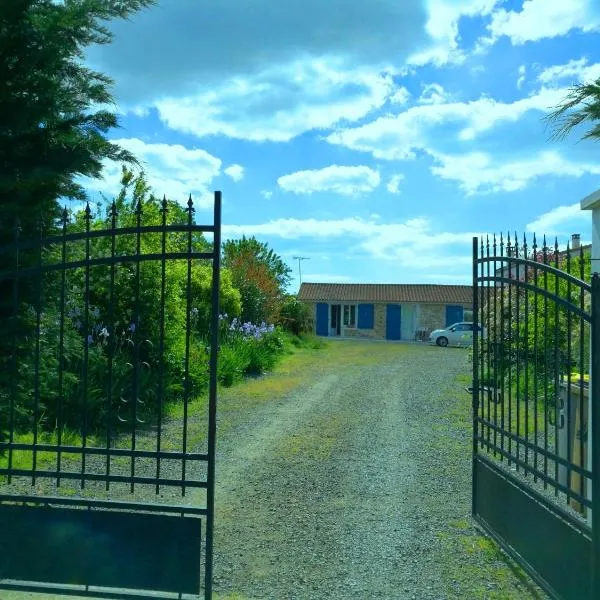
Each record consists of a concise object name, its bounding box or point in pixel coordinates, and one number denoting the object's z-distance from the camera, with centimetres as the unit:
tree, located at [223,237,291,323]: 2353
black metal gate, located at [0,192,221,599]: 430
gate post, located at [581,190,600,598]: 388
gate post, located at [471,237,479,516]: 582
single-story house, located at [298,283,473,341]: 4447
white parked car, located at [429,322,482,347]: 3591
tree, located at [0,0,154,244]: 543
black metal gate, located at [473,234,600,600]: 399
